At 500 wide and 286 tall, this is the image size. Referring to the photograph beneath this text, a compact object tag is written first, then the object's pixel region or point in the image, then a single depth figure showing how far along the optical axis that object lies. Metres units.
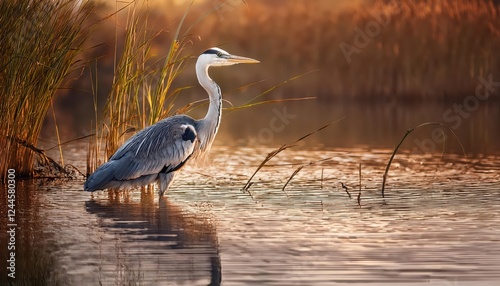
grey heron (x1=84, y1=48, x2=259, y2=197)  16.42
